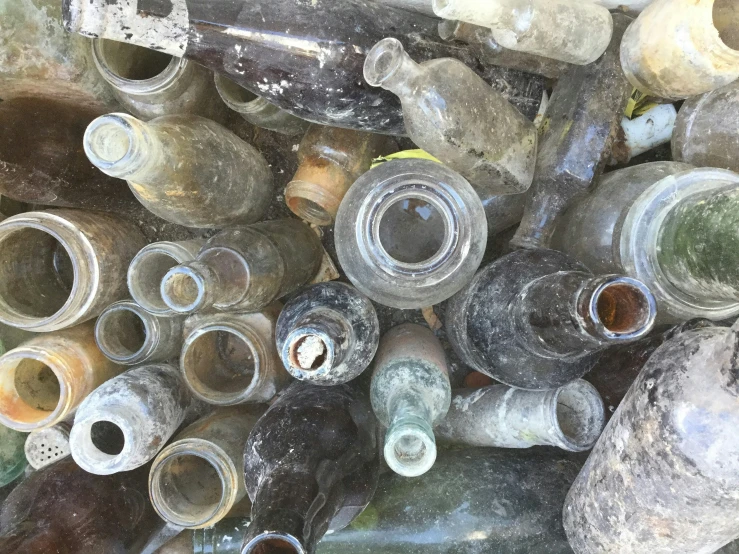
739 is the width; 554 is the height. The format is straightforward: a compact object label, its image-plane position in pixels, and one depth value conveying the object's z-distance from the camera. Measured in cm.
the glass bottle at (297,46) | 31
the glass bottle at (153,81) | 36
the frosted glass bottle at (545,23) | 28
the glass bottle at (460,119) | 28
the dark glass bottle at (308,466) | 23
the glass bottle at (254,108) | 38
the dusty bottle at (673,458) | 24
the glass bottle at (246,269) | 27
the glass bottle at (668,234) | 25
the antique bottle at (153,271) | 36
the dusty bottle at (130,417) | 33
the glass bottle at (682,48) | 29
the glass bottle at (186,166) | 29
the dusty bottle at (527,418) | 33
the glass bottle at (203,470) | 34
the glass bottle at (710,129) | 34
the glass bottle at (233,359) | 37
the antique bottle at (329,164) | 37
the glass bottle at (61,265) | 37
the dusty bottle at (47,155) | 37
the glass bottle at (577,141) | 34
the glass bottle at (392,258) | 32
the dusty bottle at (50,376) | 37
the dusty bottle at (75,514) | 35
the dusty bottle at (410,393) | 26
